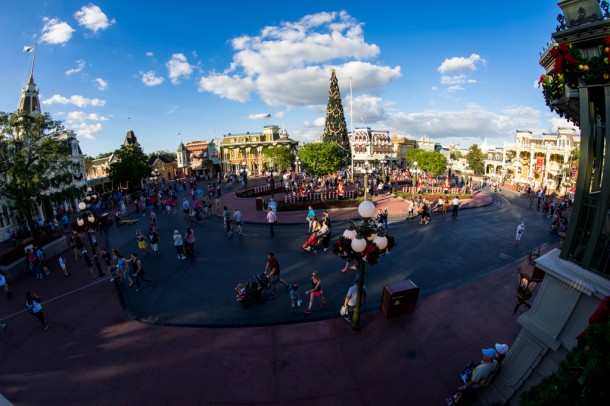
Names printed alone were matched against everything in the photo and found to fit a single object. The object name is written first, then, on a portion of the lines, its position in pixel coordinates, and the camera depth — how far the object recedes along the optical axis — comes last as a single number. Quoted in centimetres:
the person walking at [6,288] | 1063
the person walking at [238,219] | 1613
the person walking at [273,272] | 959
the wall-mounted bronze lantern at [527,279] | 644
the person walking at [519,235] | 1361
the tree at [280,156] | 5109
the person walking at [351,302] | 779
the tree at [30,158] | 1460
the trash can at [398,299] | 801
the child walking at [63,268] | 1212
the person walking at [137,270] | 1010
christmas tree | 4741
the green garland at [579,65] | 356
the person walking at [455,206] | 1925
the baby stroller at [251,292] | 881
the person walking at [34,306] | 820
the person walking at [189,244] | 1306
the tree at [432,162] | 3403
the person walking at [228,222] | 1628
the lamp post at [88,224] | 1191
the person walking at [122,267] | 1065
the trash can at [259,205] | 2250
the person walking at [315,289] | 830
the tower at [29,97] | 2539
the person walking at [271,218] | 1538
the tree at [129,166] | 3784
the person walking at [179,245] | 1261
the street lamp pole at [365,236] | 646
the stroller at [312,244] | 1321
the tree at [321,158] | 3098
